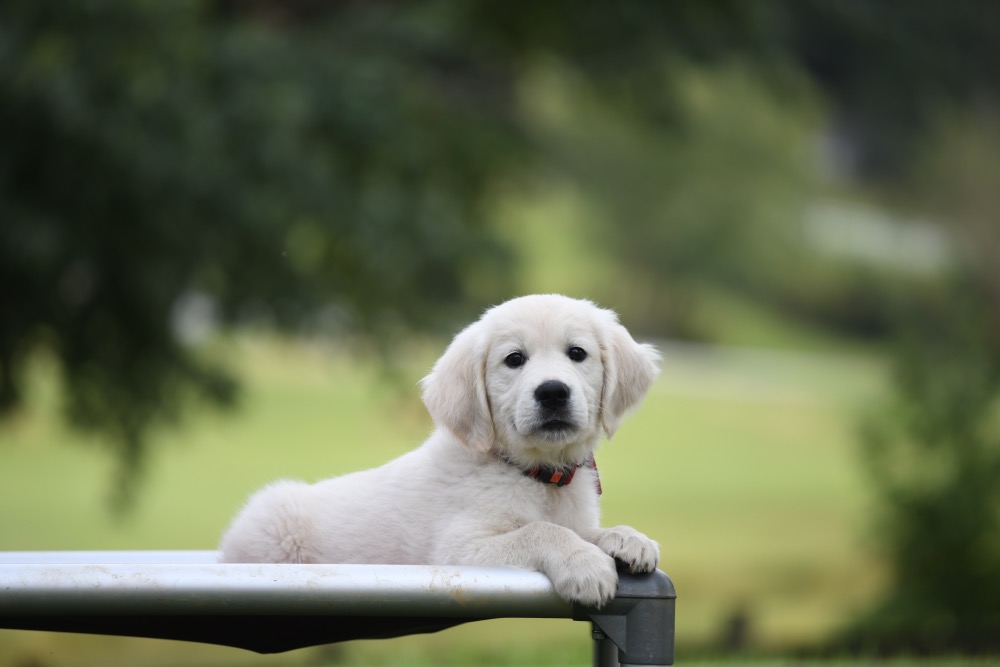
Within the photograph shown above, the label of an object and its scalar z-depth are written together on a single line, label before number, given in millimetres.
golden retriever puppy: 6750
